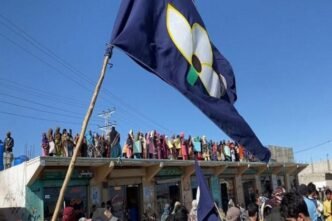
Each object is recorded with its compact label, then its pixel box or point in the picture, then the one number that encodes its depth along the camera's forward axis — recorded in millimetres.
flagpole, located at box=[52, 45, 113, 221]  3307
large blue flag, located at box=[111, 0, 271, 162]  4680
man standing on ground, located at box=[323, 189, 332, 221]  9289
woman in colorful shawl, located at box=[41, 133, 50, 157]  15708
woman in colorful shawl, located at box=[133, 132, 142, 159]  19422
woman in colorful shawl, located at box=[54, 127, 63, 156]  16088
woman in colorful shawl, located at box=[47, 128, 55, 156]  15750
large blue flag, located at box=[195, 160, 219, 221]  5772
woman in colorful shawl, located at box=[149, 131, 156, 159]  20172
